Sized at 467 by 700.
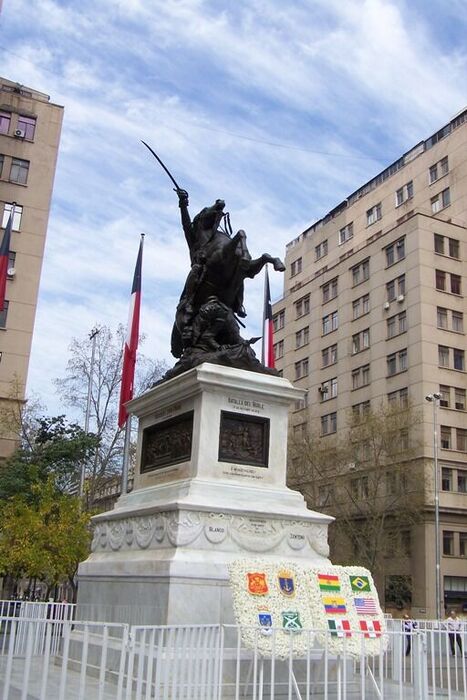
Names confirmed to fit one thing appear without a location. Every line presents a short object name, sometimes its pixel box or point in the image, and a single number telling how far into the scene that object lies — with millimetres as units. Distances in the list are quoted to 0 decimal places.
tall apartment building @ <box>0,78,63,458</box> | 43281
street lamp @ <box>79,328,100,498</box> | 35406
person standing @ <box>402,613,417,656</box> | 12995
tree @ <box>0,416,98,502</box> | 31391
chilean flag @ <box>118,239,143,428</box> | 24812
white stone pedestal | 9852
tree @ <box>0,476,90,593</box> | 28688
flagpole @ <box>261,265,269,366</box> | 26045
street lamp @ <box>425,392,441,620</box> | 43469
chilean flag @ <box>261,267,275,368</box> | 26109
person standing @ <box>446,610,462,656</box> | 17131
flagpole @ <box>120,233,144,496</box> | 24966
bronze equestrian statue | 12531
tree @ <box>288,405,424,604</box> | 44531
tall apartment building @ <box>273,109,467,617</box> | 49156
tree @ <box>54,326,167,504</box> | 35344
